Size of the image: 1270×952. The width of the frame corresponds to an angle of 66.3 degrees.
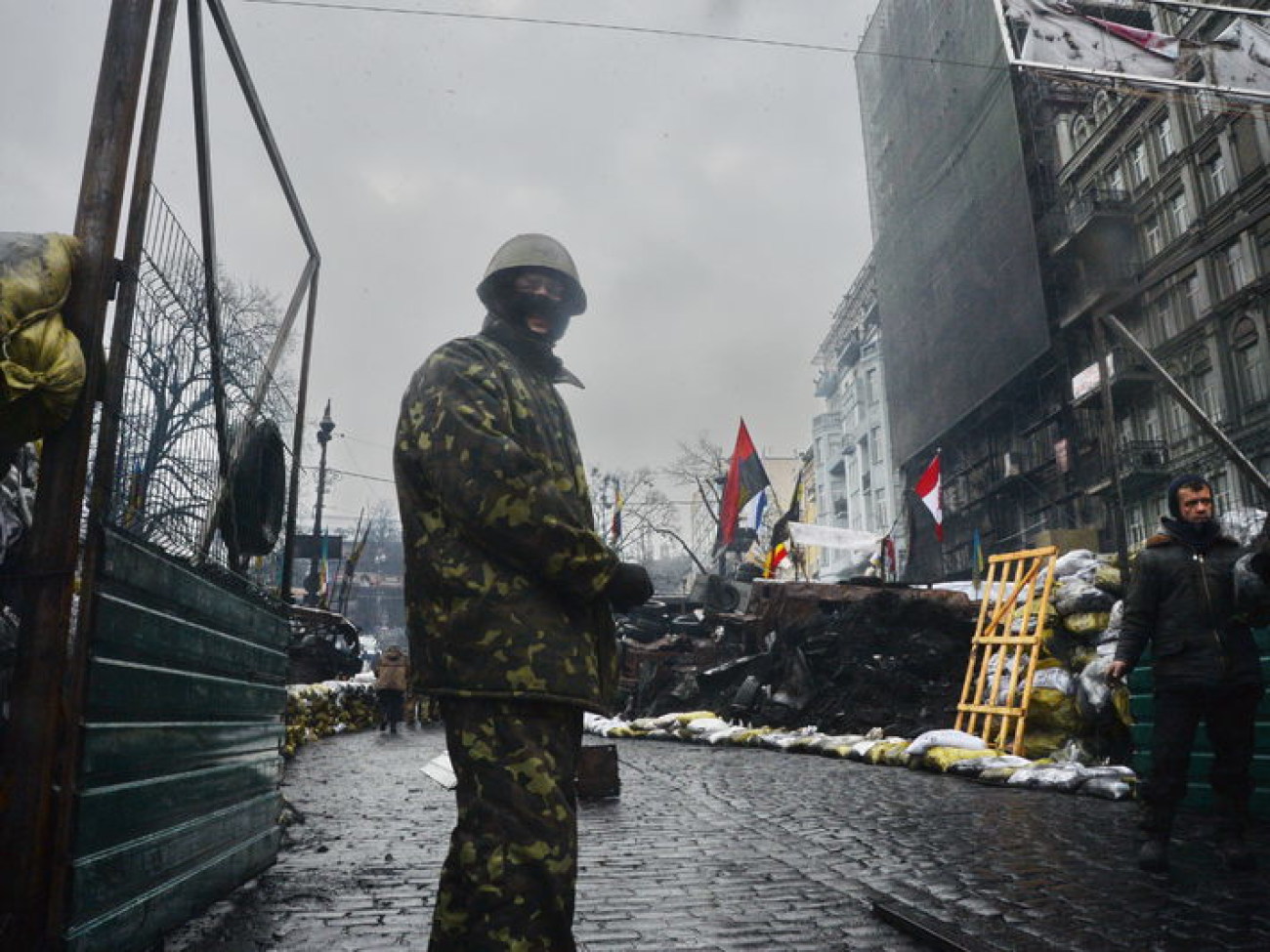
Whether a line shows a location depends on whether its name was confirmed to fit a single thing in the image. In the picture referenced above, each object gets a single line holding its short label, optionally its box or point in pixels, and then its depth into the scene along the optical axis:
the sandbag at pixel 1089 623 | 10.02
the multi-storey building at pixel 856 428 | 61.66
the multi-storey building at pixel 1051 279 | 27.92
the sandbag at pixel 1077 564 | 11.05
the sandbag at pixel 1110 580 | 10.35
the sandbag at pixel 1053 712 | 9.28
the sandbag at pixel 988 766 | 8.11
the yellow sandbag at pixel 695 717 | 14.99
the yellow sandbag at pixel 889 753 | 9.72
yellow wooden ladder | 9.51
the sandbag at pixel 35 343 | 2.54
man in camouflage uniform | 2.13
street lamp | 20.50
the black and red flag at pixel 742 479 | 22.53
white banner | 28.56
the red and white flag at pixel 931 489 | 21.52
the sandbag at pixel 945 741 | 9.16
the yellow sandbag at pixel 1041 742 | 9.28
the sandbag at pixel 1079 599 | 10.14
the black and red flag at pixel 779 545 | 23.38
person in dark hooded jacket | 4.62
